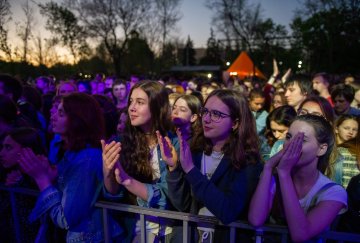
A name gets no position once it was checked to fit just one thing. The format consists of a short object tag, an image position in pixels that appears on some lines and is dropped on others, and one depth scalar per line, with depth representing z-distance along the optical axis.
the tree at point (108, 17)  31.15
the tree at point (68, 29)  28.86
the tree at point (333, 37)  33.12
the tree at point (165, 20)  33.93
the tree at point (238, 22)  39.31
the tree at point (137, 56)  34.50
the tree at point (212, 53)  51.44
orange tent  16.05
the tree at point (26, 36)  17.48
